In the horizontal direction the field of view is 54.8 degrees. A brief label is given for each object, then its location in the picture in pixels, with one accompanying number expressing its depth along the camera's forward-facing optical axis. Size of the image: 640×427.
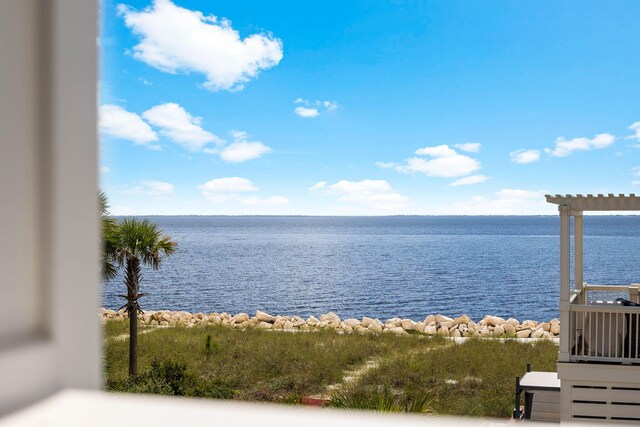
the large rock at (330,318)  20.02
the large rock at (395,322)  18.93
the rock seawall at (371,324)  16.91
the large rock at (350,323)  19.00
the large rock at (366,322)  19.19
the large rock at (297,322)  19.14
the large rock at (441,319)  19.19
